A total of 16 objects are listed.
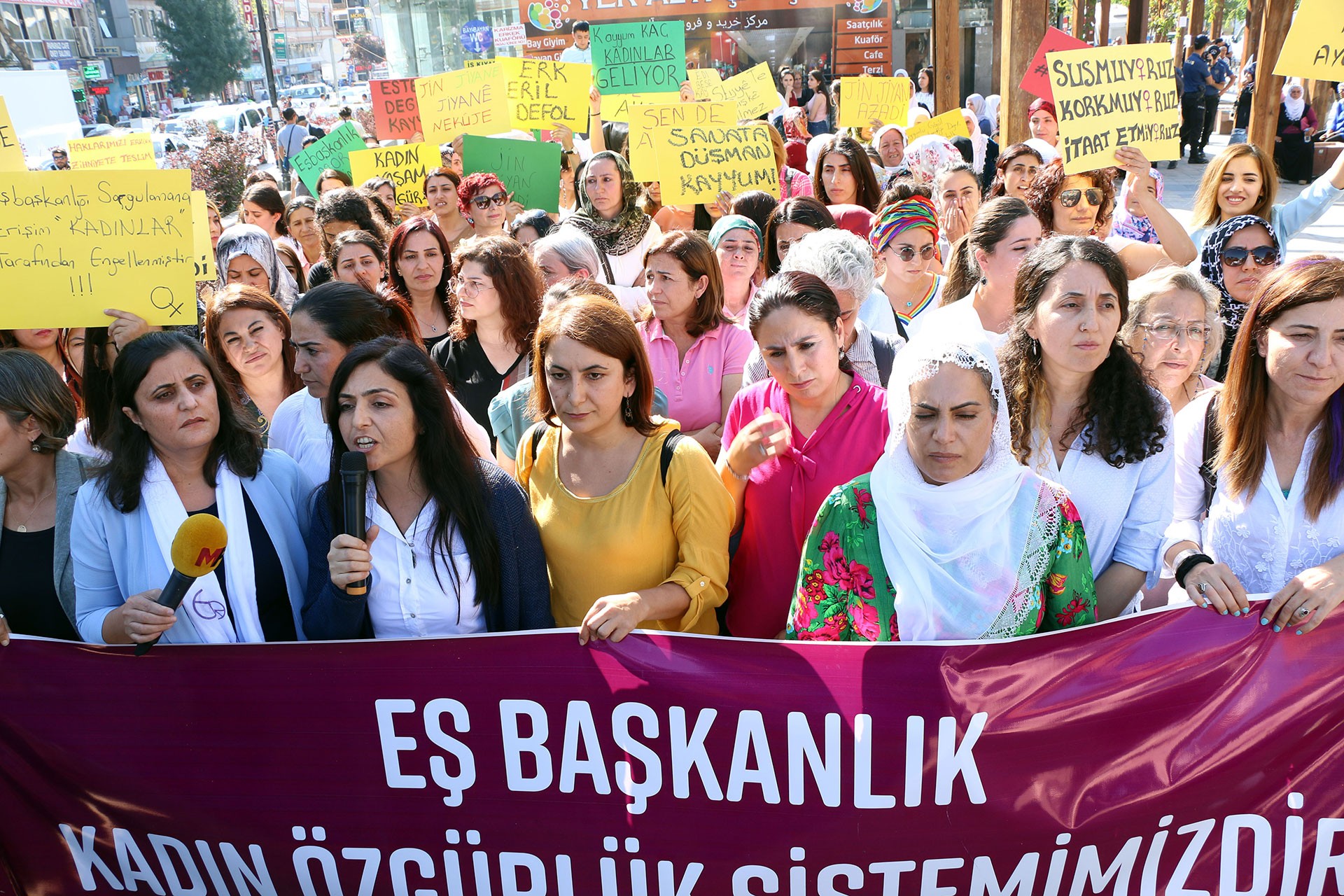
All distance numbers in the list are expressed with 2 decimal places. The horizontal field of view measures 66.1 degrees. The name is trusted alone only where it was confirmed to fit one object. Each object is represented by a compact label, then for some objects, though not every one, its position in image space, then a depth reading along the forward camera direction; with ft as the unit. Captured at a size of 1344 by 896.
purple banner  7.60
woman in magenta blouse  9.33
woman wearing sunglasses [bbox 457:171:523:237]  20.80
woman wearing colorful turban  15.29
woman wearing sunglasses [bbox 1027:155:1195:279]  16.38
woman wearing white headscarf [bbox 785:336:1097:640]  7.47
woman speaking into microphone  8.36
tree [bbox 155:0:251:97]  187.73
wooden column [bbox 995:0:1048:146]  29.58
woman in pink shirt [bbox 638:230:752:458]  12.81
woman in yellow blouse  8.66
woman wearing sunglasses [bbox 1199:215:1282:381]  14.17
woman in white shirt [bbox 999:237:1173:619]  8.49
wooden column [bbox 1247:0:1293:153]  27.45
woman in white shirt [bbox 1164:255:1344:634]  7.75
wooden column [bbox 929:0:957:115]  44.91
